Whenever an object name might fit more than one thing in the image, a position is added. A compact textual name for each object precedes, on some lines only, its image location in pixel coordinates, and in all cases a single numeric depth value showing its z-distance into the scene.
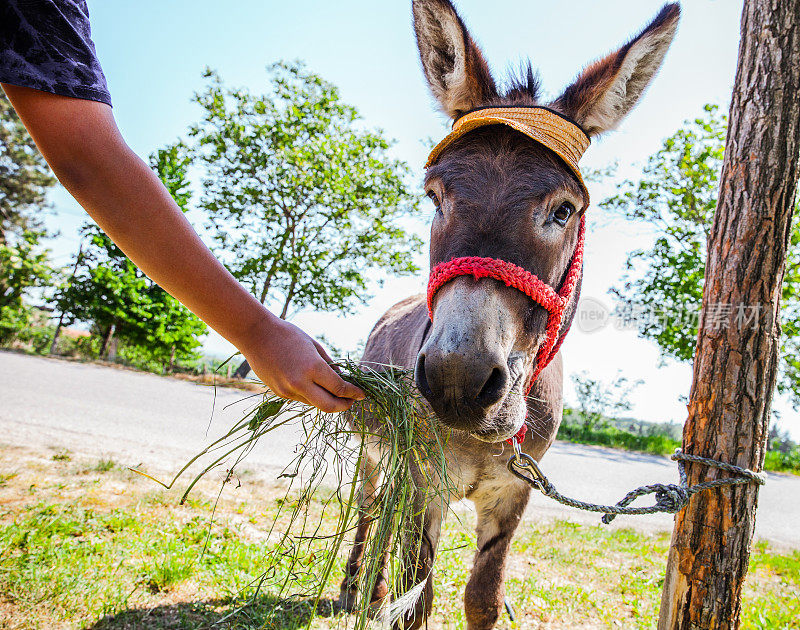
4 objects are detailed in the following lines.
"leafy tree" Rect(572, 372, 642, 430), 18.58
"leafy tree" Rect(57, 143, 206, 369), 19.17
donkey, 1.45
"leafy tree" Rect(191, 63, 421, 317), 18.38
